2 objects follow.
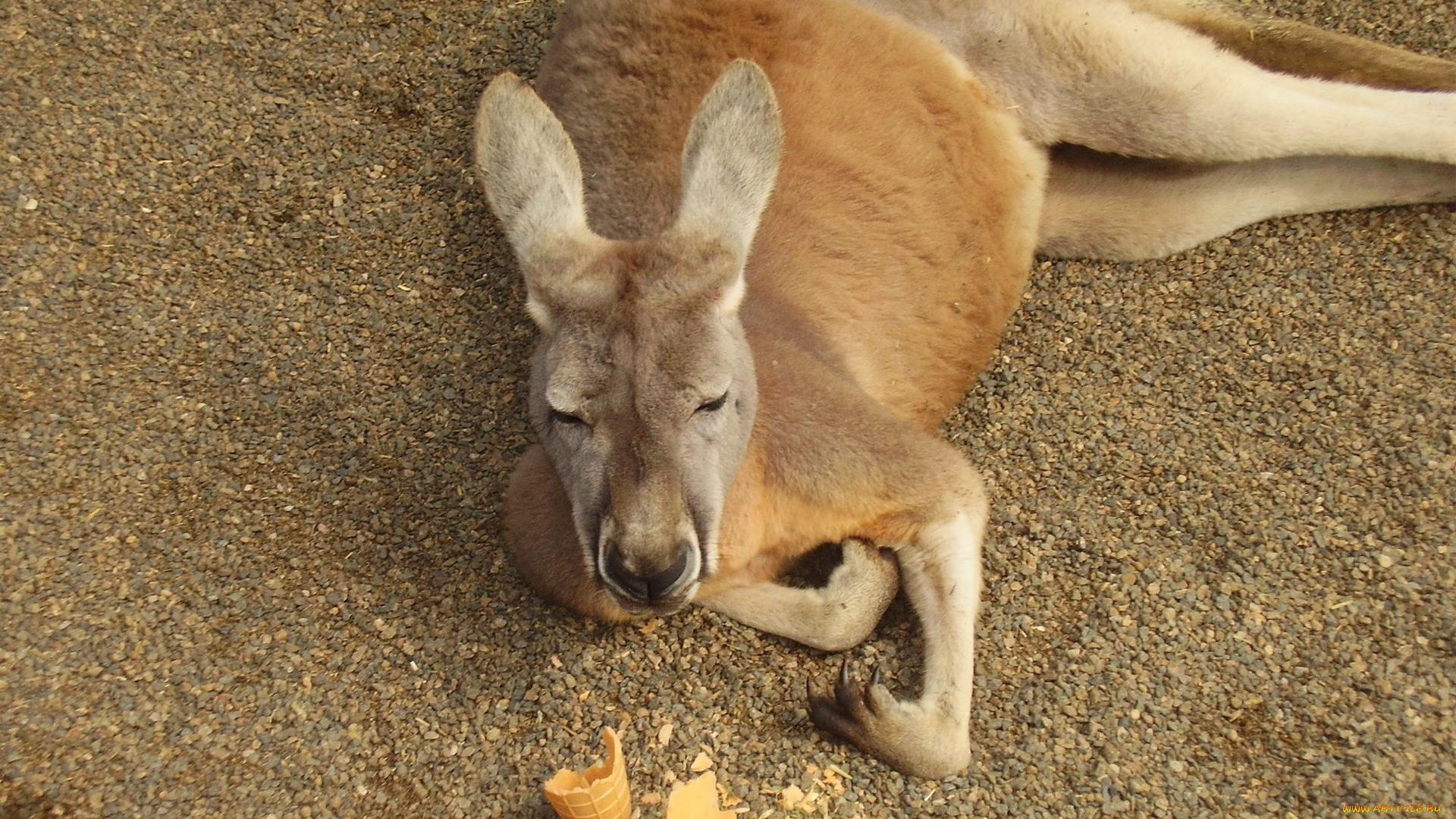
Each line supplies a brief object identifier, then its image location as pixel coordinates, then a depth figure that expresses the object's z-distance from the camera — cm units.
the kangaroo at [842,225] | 303
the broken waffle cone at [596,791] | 287
